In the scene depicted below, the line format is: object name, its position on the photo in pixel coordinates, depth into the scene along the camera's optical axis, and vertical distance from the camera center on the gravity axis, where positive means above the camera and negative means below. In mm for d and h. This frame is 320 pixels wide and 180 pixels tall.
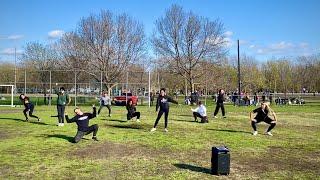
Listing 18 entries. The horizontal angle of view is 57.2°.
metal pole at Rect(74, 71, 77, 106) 28812 +1082
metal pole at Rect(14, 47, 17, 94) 29706 +1409
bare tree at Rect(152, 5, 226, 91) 38001 +5755
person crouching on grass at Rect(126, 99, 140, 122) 15541 -1049
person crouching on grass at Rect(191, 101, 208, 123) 15323 -1046
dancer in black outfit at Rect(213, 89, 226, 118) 17248 -407
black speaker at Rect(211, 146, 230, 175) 6550 -1523
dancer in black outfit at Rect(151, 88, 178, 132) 12228 -369
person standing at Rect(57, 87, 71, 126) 13753 -501
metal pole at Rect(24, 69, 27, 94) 29225 +1241
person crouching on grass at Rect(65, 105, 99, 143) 10229 -1074
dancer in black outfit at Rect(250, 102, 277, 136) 11896 -1018
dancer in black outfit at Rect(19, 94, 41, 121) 15816 -681
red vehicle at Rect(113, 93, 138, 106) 30600 -706
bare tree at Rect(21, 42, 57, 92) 37545 +4618
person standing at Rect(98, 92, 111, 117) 18620 -492
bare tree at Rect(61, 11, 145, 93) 36917 +5706
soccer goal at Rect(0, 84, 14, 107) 29752 -164
